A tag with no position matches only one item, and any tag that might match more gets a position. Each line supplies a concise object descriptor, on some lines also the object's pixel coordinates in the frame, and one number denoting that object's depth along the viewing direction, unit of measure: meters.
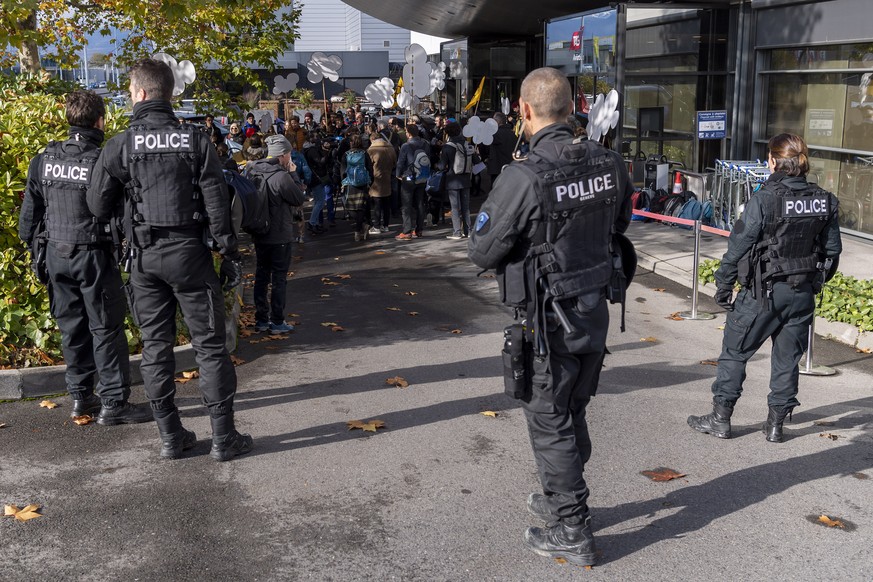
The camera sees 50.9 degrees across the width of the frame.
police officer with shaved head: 4.06
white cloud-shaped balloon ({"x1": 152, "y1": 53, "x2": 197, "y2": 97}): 11.84
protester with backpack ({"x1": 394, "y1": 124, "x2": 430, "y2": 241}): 14.45
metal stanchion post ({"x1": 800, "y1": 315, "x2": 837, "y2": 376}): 7.43
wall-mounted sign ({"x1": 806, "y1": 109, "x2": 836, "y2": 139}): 13.98
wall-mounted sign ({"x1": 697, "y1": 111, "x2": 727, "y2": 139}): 15.09
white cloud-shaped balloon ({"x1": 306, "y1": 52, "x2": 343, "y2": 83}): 21.48
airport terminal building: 13.43
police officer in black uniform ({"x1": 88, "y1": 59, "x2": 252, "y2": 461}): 5.19
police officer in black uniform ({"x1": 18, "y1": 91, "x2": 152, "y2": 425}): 5.93
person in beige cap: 8.80
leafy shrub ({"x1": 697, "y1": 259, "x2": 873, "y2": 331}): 8.47
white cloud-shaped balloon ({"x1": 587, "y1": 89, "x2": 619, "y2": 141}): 14.30
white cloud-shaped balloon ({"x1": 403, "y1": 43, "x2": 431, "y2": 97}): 18.30
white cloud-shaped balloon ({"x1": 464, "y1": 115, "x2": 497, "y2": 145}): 15.34
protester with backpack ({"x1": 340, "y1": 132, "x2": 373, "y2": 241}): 14.30
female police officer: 5.63
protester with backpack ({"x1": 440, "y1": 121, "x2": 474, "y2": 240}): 14.36
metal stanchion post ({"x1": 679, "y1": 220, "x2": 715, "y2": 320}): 9.32
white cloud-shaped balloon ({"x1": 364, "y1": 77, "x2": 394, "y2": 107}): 19.52
